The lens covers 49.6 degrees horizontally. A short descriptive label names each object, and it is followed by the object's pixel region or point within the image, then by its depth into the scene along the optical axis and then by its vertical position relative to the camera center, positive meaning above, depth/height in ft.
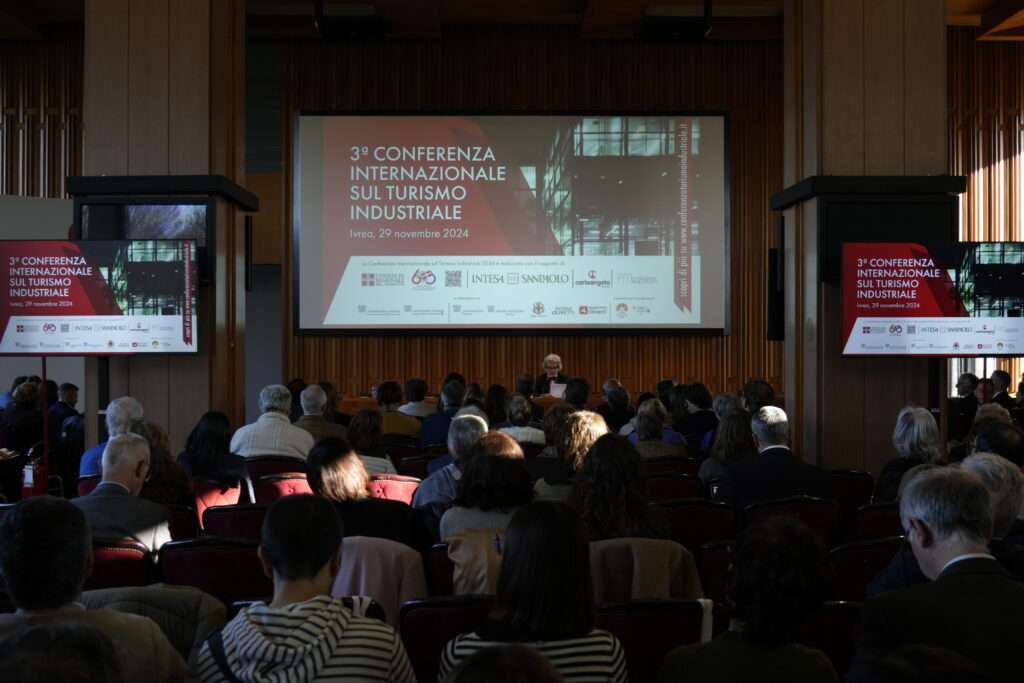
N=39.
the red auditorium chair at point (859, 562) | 11.66 -2.33
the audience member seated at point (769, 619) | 6.65 -1.70
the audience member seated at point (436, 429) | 25.16 -1.91
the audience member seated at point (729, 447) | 18.03 -1.69
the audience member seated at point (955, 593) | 7.17 -1.69
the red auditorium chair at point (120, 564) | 11.01 -2.18
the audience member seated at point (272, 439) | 20.42 -1.73
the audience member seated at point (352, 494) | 12.87 -1.75
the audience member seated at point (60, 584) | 7.05 -1.57
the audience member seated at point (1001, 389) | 33.30 -1.45
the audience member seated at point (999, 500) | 9.52 -1.47
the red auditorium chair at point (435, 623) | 9.08 -2.30
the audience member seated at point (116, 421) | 18.26 -1.27
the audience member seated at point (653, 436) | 20.22 -1.74
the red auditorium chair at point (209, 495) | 16.69 -2.27
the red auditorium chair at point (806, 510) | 14.33 -2.16
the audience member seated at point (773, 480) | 15.97 -1.97
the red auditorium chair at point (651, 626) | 8.89 -2.28
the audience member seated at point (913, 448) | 16.17 -1.55
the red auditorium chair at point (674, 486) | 16.90 -2.18
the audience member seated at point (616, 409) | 28.50 -1.68
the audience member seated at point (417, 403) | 29.96 -1.58
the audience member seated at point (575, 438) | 16.05 -1.37
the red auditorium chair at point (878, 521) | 14.25 -2.30
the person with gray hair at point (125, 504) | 12.11 -1.75
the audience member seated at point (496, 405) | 28.55 -1.57
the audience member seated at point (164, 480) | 14.85 -1.82
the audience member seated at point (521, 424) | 22.58 -1.71
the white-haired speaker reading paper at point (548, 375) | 39.47 -1.11
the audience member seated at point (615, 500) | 11.77 -1.67
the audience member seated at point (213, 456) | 17.95 -1.81
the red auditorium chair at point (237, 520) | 14.03 -2.23
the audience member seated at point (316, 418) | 22.71 -1.52
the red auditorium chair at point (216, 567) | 11.25 -2.26
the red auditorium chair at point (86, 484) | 16.51 -2.07
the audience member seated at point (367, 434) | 18.88 -1.51
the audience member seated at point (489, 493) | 12.42 -1.68
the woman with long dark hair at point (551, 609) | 7.49 -1.81
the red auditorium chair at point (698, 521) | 14.12 -2.28
